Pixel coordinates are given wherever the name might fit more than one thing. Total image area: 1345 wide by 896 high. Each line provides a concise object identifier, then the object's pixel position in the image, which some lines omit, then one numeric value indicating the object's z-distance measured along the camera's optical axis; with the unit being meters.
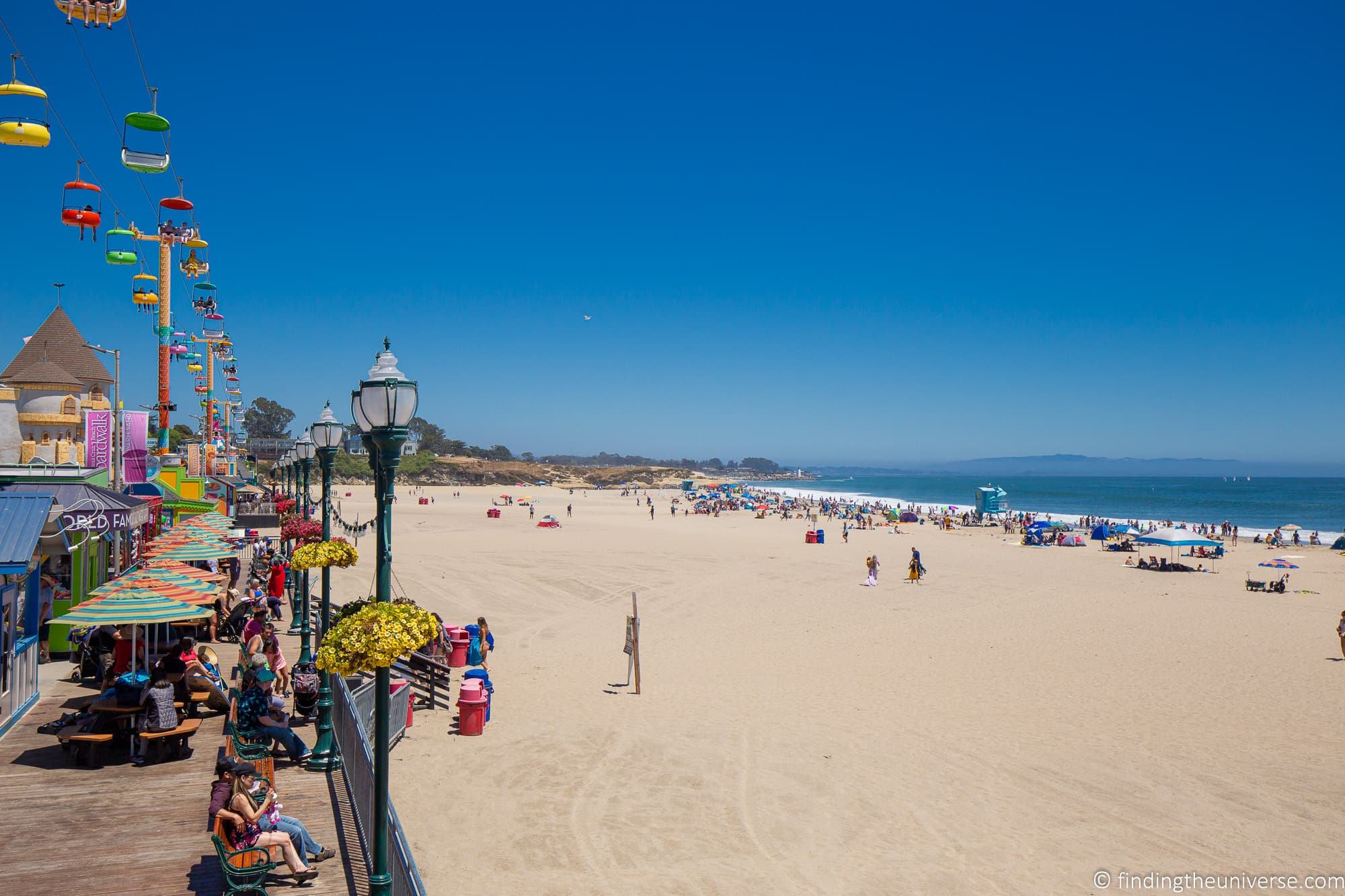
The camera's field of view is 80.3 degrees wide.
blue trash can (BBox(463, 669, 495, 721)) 11.64
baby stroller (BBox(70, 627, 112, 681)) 11.82
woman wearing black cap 6.02
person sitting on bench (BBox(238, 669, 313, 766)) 8.43
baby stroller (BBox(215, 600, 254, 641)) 15.74
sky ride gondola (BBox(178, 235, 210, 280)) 28.81
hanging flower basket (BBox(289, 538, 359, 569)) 9.80
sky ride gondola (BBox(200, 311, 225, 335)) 32.50
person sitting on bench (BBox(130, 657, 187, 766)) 8.44
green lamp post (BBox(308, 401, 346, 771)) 8.65
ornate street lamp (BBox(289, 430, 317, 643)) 11.38
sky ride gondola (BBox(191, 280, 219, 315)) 34.56
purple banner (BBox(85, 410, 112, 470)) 18.83
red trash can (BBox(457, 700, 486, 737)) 10.98
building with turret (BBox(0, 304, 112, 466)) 17.02
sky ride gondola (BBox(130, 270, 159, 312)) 24.25
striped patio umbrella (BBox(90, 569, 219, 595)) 9.69
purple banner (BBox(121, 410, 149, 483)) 22.89
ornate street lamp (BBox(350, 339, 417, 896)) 5.38
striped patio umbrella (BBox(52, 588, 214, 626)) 8.77
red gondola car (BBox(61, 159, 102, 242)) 13.48
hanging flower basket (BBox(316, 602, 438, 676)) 5.47
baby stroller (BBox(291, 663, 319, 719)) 9.97
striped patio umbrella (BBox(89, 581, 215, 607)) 9.48
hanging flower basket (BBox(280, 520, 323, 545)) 14.77
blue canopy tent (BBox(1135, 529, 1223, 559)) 33.47
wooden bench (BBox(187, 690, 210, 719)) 9.82
